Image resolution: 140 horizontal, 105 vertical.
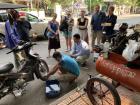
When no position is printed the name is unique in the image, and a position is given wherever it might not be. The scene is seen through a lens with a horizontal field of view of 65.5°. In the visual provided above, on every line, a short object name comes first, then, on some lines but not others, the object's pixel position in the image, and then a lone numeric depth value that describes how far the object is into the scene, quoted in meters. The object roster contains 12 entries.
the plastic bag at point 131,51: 1.80
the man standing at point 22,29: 3.13
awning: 3.07
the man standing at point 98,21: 4.06
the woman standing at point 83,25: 4.13
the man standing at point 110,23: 3.65
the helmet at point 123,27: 2.53
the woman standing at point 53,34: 4.05
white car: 5.83
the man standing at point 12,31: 2.78
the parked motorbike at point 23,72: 2.29
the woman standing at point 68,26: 4.29
